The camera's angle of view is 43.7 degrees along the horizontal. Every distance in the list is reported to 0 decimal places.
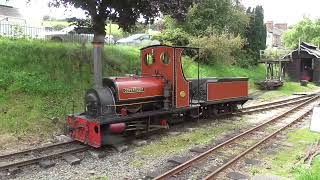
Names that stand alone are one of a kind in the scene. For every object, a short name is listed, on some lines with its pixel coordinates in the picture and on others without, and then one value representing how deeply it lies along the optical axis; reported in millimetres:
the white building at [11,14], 31647
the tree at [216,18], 29164
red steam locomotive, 11047
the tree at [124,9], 13741
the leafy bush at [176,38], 27109
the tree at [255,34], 36062
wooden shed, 38500
